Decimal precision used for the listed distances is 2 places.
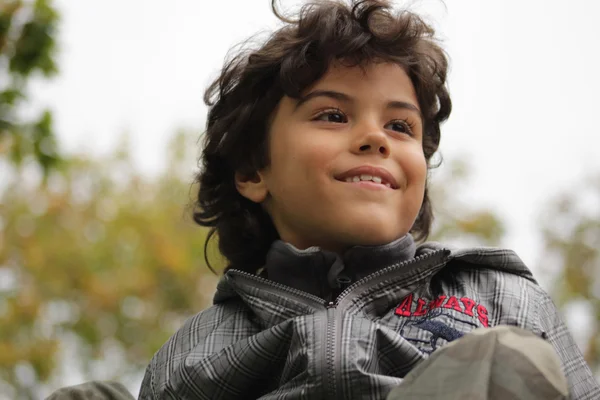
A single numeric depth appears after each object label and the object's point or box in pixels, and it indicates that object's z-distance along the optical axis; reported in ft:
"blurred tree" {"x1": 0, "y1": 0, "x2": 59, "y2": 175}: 17.08
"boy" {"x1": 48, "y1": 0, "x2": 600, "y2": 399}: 5.94
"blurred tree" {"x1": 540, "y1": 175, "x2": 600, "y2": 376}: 51.65
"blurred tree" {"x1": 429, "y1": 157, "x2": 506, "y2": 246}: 52.44
